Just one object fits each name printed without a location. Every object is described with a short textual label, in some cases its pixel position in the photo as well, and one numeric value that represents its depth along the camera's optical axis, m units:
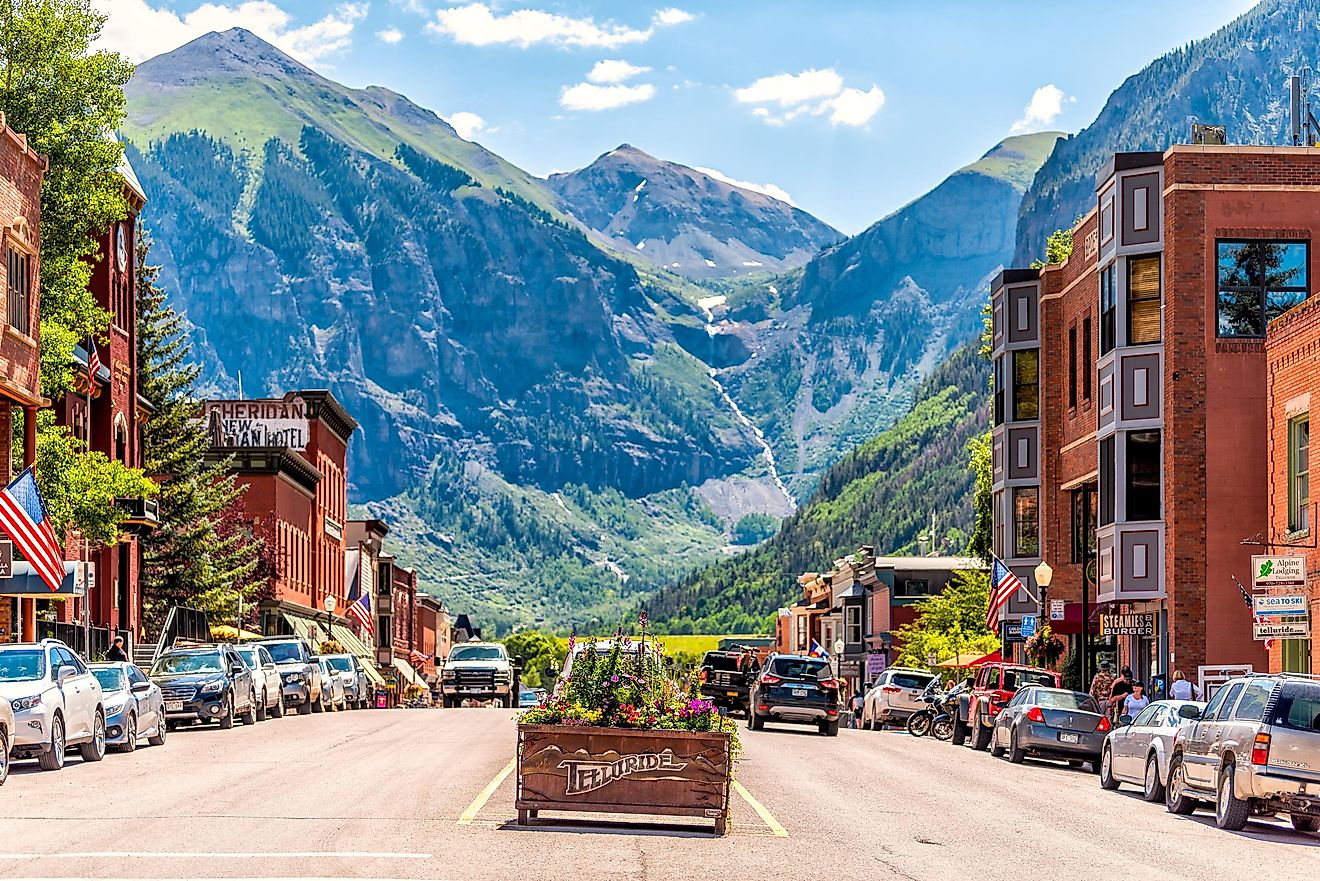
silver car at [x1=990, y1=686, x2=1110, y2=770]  36.72
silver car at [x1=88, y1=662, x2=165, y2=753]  33.84
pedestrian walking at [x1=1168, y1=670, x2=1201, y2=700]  38.50
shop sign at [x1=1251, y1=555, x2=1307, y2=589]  32.97
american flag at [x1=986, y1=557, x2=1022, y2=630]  54.59
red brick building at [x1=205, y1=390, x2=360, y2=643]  89.81
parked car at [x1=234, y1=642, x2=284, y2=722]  47.95
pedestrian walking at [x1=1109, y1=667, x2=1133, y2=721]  41.12
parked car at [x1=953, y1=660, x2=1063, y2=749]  44.28
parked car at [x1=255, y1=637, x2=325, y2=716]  53.56
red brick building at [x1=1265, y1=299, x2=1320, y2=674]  36.00
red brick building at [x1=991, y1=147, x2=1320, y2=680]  44.59
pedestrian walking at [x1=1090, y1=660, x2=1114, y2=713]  45.31
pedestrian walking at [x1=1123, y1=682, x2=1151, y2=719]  38.12
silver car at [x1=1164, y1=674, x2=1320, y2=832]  22.14
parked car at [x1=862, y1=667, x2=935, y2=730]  58.72
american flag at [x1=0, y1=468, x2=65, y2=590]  37.38
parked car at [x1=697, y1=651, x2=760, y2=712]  56.28
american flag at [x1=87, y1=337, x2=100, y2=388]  54.81
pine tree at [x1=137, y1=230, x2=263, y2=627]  68.88
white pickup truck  62.19
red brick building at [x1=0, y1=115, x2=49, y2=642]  41.53
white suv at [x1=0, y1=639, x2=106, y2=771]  27.77
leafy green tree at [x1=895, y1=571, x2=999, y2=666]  83.94
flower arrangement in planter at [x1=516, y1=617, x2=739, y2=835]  19.66
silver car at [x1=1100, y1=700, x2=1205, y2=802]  27.62
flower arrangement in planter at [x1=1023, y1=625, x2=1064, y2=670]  56.78
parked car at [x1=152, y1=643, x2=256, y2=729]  42.59
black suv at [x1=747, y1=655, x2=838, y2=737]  46.94
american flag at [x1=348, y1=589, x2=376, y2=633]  99.38
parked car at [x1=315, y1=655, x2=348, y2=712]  58.62
